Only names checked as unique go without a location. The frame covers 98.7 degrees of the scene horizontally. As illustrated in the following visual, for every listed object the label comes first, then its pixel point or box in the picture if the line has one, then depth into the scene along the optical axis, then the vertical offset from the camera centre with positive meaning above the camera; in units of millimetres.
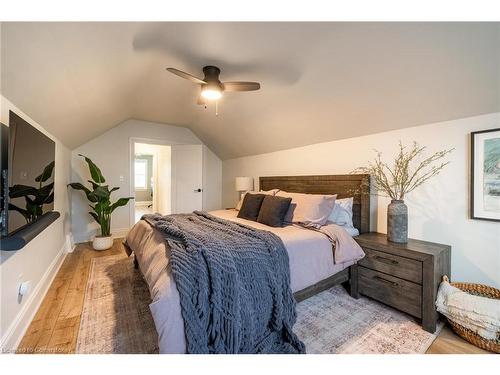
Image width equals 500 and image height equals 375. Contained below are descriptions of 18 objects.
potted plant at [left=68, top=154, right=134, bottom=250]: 3473 -378
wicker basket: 1469 -1050
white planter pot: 3485 -970
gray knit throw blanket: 1239 -681
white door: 5008 +167
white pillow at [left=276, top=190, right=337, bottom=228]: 2377 -287
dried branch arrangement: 2150 +166
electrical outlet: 1624 -811
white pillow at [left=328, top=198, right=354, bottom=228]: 2493 -344
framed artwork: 1792 +104
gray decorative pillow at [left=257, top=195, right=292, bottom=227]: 2467 -307
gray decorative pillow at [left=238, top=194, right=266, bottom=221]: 2811 -299
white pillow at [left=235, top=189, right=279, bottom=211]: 3213 -108
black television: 1270 +2
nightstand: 1716 -769
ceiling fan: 2043 +956
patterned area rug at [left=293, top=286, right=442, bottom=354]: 1524 -1144
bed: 1164 -602
